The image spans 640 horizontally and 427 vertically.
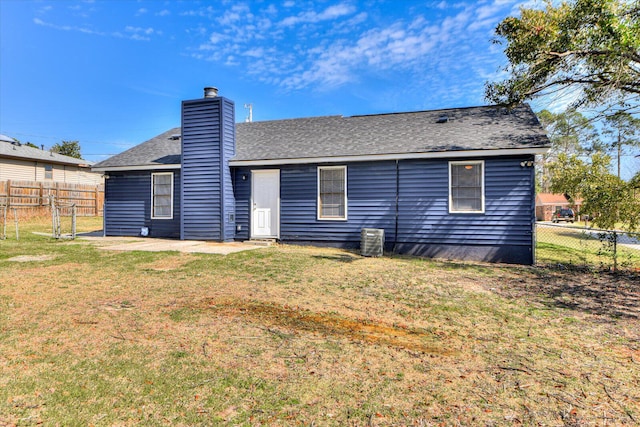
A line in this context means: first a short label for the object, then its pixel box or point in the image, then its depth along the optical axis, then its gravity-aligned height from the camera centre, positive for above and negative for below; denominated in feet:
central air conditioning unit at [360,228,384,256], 30.66 -2.82
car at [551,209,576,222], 110.83 -1.12
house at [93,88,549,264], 30.19 +3.05
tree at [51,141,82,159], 143.95 +27.23
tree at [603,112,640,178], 27.61 +9.71
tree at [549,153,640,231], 25.75 +1.40
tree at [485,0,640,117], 21.65 +11.40
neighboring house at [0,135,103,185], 77.92 +11.68
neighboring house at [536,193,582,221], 129.37 +2.60
